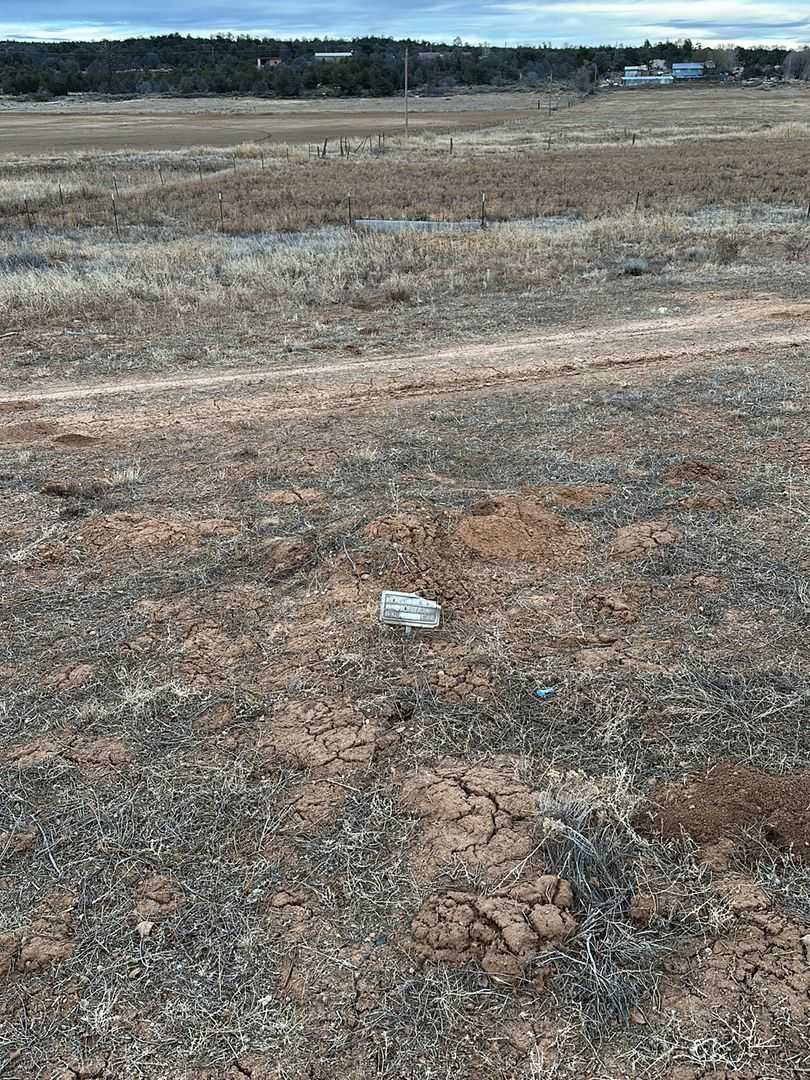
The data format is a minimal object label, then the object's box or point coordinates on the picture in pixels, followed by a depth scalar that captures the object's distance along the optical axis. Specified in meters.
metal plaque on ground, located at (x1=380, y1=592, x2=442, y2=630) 4.46
